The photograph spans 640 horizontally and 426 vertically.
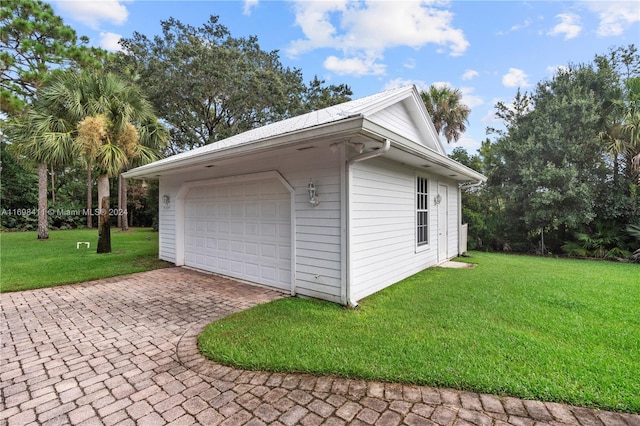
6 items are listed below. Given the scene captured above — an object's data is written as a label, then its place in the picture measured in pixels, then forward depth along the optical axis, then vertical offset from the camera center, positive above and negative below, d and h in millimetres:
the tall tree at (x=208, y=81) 15156 +6945
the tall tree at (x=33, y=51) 13703 +7901
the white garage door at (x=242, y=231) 5477 -443
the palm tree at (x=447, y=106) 14359 +5100
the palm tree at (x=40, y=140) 8023 +2025
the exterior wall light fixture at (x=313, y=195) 4727 +247
